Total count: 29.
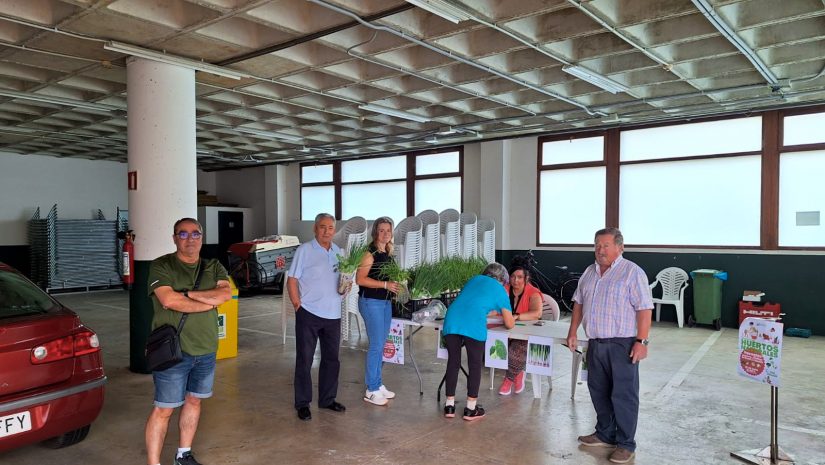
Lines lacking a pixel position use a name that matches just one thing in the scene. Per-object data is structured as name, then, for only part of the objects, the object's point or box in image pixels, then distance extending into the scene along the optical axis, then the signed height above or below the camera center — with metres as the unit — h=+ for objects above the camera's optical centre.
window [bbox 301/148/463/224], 12.34 +0.79
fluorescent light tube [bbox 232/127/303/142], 10.50 +1.61
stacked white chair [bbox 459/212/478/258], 9.77 -0.25
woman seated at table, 4.92 -0.78
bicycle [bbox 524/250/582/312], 10.07 -1.14
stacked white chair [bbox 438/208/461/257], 9.14 -0.20
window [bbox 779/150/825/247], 8.21 +0.38
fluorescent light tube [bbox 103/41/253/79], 5.38 +1.59
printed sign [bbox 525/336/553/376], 4.46 -1.06
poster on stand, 3.53 -0.81
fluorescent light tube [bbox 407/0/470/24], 4.55 +1.71
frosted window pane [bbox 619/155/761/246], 8.81 +0.29
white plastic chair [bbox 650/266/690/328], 8.99 -1.06
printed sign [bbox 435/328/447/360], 4.97 -1.12
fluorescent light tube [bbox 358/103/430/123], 8.50 +1.64
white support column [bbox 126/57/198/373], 5.57 +0.55
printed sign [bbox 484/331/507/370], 4.70 -1.07
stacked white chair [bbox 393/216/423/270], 7.75 -0.30
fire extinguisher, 5.69 -0.38
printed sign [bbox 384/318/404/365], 5.11 -1.11
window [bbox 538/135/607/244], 10.24 +0.53
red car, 3.10 -0.85
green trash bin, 8.59 -1.13
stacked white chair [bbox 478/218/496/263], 10.50 -0.34
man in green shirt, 2.98 -0.51
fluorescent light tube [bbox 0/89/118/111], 7.41 +1.59
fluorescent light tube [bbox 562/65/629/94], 6.52 +1.67
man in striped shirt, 3.61 -0.70
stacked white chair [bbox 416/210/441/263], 8.55 -0.22
